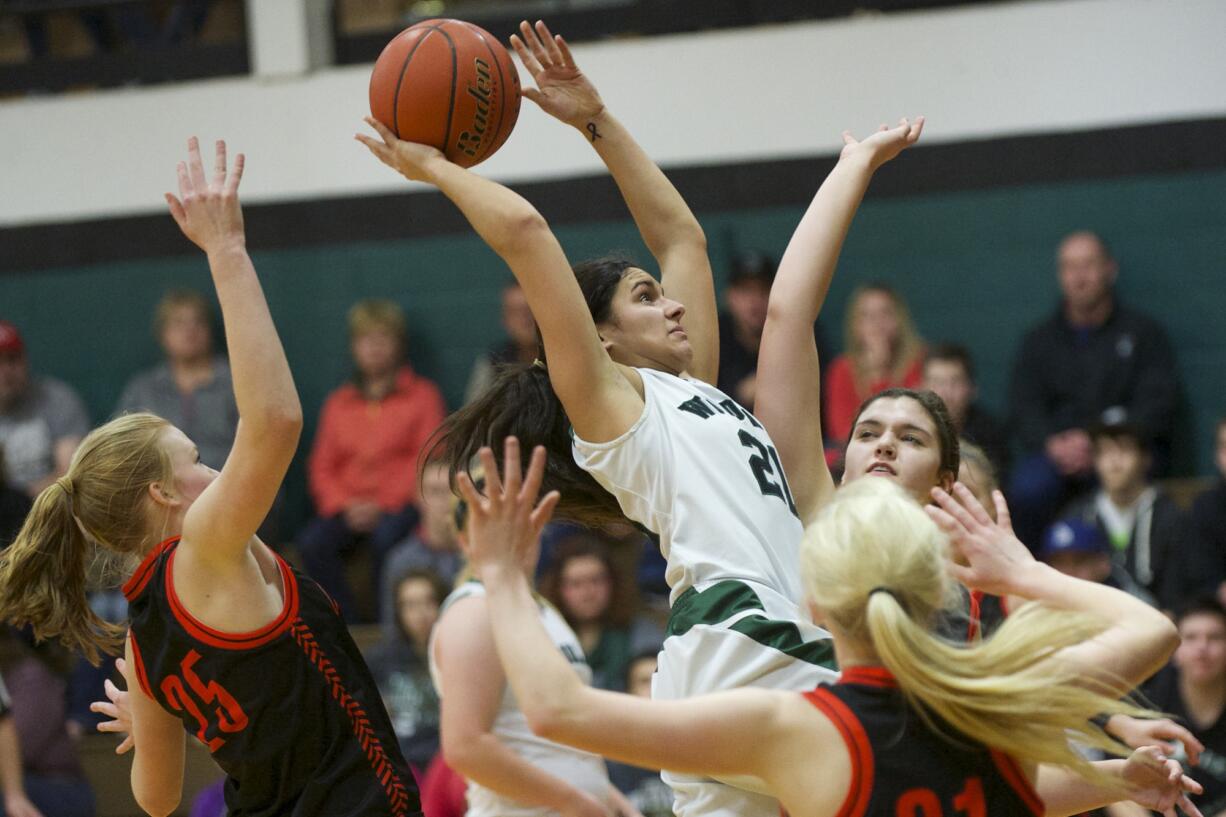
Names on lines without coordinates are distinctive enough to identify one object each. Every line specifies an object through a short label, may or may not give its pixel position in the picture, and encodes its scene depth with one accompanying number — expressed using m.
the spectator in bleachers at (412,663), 13.70
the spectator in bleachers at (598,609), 13.74
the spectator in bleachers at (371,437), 16.12
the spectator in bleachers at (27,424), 17.02
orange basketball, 6.99
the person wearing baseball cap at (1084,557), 13.50
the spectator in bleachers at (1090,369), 15.23
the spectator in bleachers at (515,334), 16.36
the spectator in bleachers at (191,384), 16.69
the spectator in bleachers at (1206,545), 13.55
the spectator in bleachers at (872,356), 15.27
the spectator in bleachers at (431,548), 14.76
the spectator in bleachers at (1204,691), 11.82
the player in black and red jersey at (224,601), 5.90
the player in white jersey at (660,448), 6.37
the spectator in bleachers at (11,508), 15.49
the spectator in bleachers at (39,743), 13.15
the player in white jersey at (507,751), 8.35
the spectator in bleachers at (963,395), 14.77
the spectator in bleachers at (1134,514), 13.79
